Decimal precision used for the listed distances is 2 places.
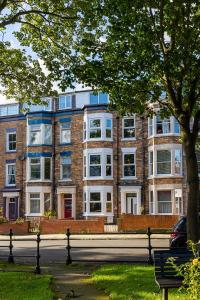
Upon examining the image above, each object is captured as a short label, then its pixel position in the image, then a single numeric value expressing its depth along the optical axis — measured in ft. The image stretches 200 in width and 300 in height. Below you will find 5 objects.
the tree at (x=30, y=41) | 45.94
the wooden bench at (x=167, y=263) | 23.34
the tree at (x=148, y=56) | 36.80
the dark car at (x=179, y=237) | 46.98
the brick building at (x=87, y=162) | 101.17
